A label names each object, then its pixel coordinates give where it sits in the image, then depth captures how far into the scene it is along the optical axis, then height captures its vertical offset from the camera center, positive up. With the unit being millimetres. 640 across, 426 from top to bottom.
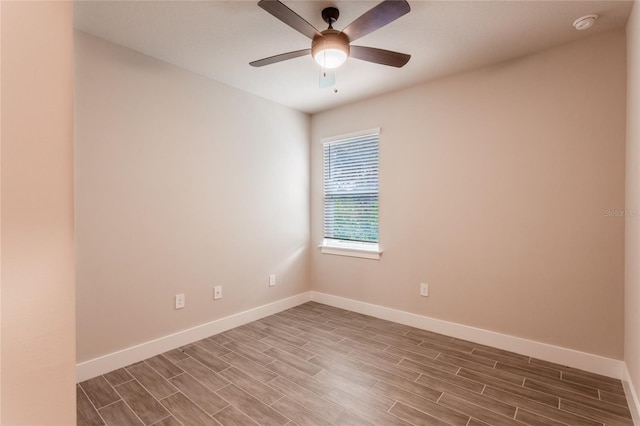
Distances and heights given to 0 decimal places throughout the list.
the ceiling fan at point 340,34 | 1627 +1060
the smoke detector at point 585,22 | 2082 +1284
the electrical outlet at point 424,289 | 3213 -848
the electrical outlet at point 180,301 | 2844 -851
